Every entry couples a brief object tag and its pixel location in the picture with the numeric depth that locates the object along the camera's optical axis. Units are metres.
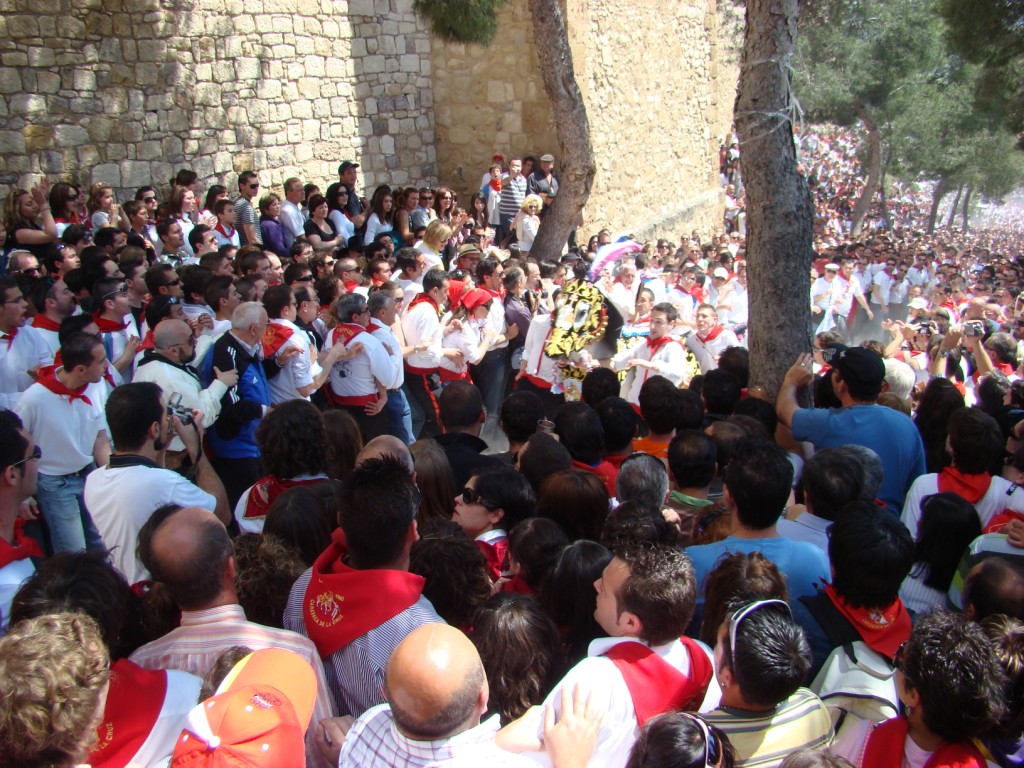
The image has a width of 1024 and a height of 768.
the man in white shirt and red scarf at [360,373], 5.58
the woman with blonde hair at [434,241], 7.86
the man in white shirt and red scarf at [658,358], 5.96
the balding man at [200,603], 2.41
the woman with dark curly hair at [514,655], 2.44
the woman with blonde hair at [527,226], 11.59
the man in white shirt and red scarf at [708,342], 6.91
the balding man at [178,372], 4.37
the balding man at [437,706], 1.92
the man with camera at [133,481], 3.32
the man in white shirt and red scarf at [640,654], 2.22
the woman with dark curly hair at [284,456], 3.69
